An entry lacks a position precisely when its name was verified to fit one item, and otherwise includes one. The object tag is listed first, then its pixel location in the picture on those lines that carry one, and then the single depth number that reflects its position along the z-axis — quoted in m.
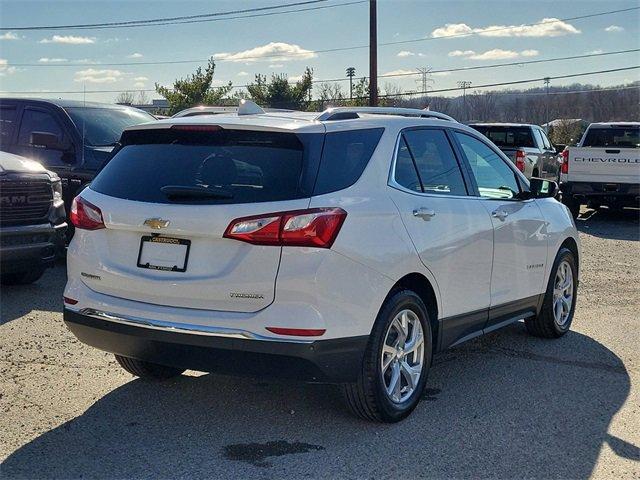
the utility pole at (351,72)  68.31
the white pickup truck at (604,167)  15.81
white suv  3.96
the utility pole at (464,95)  57.97
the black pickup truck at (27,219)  7.63
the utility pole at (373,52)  26.37
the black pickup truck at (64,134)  9.61
